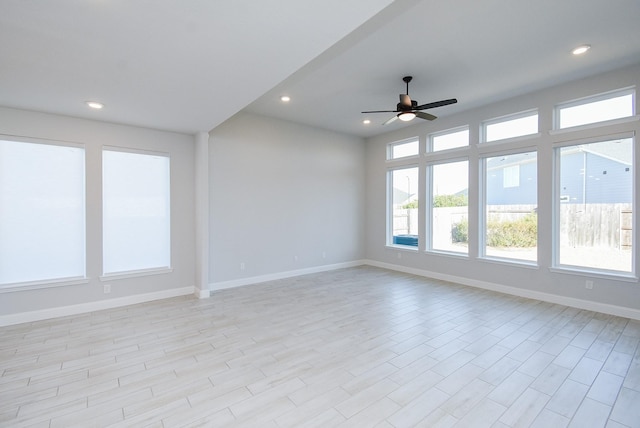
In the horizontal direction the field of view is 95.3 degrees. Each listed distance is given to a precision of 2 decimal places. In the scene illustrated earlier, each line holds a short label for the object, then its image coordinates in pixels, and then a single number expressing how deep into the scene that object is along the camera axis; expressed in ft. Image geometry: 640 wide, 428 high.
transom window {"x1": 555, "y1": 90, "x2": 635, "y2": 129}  13.07
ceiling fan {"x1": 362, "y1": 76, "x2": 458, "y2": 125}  12.71
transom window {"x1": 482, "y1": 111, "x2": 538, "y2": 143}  15.93
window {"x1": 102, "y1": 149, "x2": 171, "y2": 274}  14.33
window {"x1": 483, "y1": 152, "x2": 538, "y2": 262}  16.03
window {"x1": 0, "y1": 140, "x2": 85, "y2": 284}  12.26
